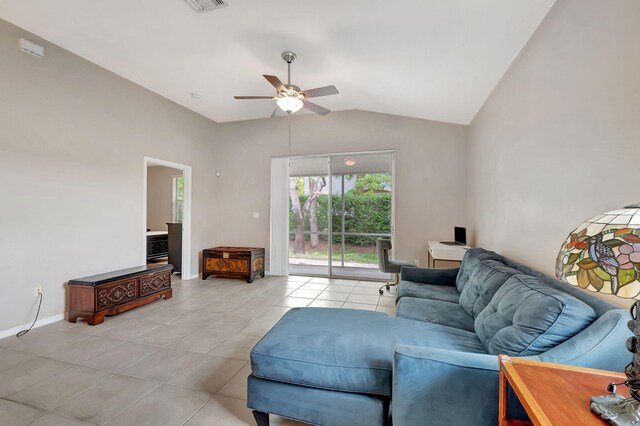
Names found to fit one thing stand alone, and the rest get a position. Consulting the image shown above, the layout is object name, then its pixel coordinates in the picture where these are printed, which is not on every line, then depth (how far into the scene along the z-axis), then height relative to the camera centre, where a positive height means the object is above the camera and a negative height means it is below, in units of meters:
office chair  4.12 -0.71
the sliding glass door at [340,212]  5.33 +0.09
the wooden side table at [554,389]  0.78 -0.57
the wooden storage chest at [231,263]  5.00 -0.87
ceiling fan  2.87 +1.34
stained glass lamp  0.68 -0.13
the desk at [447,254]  3.70 -0.53
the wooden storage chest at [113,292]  3.04 -0.92
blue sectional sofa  1.16 -0.75
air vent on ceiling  2.34 +1.88
